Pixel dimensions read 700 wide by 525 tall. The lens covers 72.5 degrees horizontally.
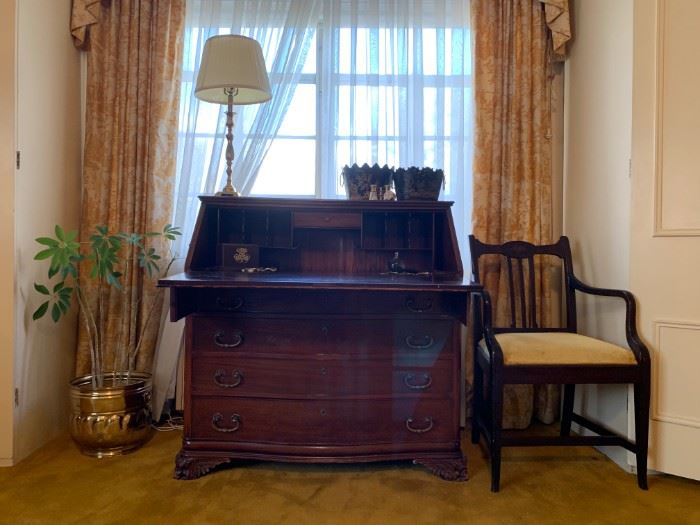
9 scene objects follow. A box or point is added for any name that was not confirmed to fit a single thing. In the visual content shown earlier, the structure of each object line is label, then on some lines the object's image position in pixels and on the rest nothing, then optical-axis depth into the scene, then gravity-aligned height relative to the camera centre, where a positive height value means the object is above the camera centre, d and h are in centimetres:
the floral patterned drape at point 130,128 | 225 +62
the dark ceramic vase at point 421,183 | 204 +34
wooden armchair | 170 -38
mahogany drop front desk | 174 -43
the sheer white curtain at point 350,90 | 232 +84
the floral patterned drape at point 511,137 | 226 +60
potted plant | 192 -27
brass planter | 193 -65
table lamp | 197 +79
